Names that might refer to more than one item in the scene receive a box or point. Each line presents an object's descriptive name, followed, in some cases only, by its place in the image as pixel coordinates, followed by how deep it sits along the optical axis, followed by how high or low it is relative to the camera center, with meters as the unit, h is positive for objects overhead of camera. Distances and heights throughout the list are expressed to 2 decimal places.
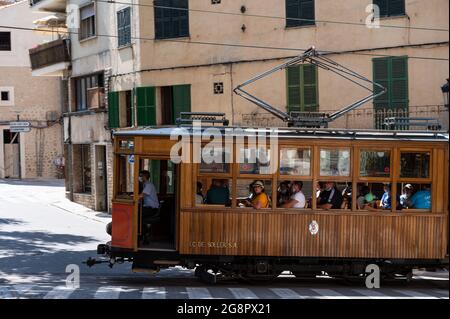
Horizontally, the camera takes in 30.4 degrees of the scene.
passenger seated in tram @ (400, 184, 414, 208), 13.55 -1.21
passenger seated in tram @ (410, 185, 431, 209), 13.53 -1.26
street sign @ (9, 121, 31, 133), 38.56 +0.05
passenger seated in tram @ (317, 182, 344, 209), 13.48 -1.23
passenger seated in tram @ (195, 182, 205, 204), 13.45 -1.14
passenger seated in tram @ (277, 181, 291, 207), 13.45 -1.13
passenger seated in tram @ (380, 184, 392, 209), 13.48 -1.24
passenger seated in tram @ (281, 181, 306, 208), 13.44 -1.22
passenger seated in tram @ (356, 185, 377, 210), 13.48 -1.26
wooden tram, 13.36 -1.45
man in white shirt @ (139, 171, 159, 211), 13.60 -1.11
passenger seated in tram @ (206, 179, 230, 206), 13.45 -1.12
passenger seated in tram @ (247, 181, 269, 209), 13.43 -1.20
